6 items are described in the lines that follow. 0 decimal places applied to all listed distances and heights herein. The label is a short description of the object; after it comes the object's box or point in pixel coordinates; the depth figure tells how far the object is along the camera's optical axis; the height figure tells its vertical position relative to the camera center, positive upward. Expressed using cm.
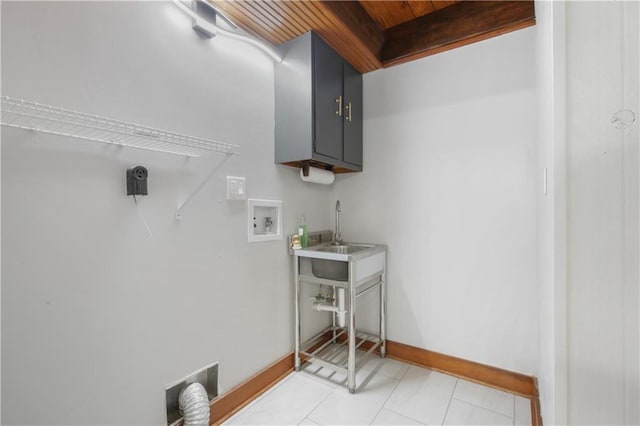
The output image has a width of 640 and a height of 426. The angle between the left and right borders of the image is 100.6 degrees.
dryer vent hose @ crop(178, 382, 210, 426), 121 -88
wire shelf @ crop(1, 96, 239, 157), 83 +31
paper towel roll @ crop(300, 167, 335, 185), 191 +28
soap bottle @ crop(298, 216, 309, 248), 193 -16
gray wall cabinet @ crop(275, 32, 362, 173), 163 +71
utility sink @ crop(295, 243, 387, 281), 168 -31
